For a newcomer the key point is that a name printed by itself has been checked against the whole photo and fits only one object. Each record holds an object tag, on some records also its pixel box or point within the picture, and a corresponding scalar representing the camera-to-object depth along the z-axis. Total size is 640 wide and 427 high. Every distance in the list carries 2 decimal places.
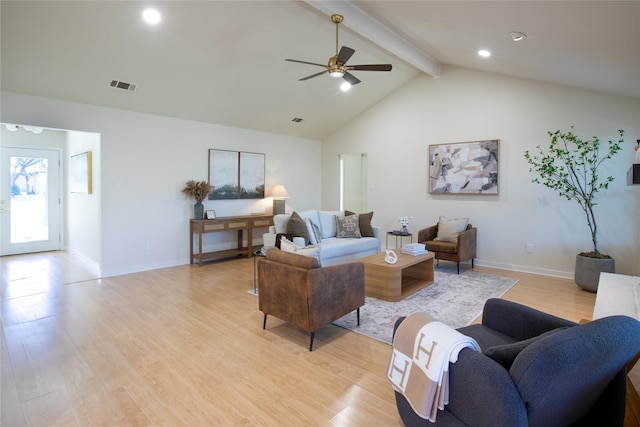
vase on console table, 5.77
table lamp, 6.90
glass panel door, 6.41
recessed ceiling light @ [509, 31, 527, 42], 3.20
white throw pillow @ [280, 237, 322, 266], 3.06
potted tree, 4.27
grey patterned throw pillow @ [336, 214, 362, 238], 5.49
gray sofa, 4.81
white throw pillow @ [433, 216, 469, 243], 5.39
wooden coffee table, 3.88
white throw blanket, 1.40
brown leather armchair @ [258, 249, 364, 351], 2.71
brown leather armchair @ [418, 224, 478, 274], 5.07
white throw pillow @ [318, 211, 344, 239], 5.46
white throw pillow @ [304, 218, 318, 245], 4.87
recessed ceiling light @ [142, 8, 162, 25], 3.45
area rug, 3.26
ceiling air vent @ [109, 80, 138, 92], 4.42
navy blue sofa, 1.19
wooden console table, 5.65
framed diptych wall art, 6.17
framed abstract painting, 5.56
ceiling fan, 3.55
